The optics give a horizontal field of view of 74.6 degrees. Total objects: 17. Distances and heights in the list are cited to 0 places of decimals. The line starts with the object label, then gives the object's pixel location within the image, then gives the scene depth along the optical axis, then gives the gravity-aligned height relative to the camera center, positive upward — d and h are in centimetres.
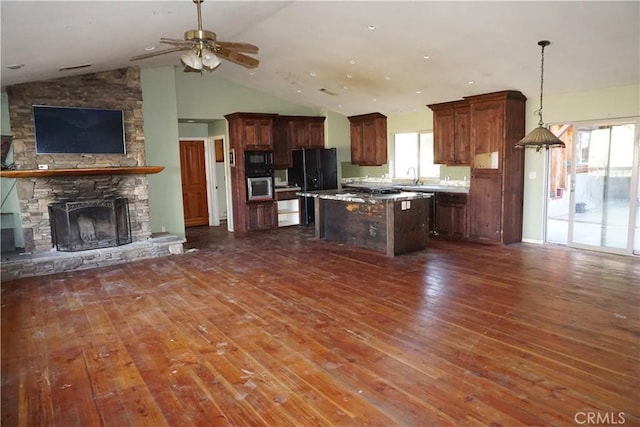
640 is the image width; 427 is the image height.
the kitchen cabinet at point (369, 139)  936 +68
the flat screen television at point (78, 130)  605 +72
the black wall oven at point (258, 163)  866 +20
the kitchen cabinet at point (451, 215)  738 -87
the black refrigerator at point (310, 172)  924 -2
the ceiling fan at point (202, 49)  339 +107
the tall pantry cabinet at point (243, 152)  860 +40
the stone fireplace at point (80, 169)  600 +14
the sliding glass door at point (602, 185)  591 -34
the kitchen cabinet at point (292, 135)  924 +81
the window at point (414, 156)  866 +25
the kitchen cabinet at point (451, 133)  739 +60
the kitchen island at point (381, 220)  620 -80
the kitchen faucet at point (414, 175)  890 -15
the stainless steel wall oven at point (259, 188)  867 -33
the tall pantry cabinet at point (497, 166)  668 -1
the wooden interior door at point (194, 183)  946 -19
